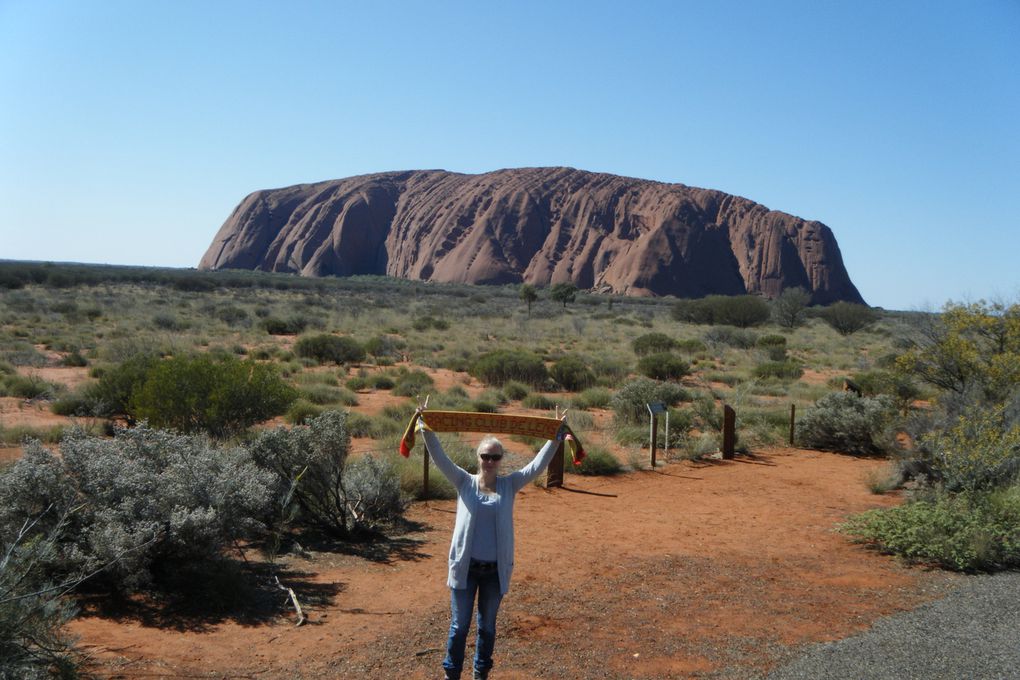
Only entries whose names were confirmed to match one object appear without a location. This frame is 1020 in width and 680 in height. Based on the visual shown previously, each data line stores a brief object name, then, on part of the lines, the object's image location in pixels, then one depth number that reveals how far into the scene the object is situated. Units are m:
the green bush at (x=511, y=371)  20.84
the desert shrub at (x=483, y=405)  16.85
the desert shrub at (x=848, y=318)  48.25
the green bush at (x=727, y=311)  49.59
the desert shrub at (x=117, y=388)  13.02
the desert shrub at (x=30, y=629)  4.04
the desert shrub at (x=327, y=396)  17.11
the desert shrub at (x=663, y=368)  23.02
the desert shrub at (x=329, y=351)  24.50
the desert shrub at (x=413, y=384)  18.73
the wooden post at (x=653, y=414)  12.65
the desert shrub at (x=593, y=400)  18.52
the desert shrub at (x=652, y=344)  29.33
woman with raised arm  4.32
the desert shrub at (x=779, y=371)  24.42
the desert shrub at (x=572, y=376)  21.11
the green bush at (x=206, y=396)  10.59
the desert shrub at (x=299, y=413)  14.36
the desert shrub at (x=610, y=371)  21.74
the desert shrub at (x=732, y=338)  35.91
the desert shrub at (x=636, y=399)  15.92
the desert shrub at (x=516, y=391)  18.89
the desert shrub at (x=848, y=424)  14.09
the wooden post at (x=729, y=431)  13.50
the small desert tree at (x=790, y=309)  51.81
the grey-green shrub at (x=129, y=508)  5.72
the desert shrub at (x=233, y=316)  33.64
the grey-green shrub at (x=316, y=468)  8.14
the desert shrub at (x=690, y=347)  30.98
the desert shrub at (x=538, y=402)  18.05
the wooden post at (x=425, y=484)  9.99
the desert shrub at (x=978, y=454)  8.84
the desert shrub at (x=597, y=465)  12.15
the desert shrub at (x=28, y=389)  15.49
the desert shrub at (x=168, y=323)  30.04
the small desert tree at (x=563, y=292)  59.03
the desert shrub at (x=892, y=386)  16.09
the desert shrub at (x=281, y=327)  31.98
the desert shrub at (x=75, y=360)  20.41
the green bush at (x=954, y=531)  7.30
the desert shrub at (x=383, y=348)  25.98
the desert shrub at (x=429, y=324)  36.44
